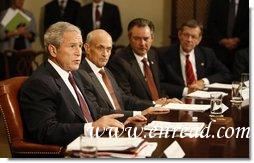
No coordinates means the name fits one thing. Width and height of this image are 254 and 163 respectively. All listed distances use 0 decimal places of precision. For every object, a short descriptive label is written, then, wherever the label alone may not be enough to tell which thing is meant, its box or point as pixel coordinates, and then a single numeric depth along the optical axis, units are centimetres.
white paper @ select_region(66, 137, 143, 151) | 451
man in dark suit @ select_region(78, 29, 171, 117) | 606
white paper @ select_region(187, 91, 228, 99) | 691
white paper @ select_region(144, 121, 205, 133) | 508
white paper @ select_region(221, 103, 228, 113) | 607
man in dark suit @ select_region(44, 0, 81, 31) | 584
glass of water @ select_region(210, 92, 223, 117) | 577
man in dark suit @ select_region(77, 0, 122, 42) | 596
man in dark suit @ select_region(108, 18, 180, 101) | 690
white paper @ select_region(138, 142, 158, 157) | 461
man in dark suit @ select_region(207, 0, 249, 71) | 583
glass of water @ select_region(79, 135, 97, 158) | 429
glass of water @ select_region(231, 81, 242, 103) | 657
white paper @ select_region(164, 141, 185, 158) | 482
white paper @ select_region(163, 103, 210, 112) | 605
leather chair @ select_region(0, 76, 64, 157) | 512
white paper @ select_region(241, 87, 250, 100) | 595
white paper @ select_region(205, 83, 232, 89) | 774
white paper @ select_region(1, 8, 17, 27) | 593
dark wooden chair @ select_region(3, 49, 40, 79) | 597
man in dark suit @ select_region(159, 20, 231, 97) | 744
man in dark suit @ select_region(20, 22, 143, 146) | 508
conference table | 475
